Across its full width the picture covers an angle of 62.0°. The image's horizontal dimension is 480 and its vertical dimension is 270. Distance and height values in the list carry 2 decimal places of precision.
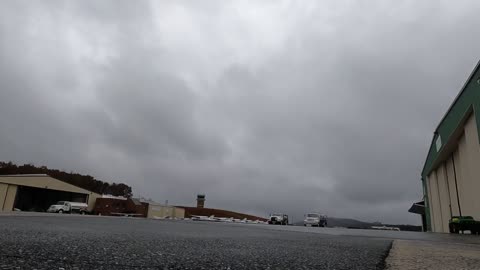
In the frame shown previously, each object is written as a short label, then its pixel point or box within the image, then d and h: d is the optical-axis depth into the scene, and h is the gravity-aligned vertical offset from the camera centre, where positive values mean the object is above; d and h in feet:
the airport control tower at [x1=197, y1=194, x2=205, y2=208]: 292.75 +28.12
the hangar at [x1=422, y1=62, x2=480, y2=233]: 88.69 +25.78
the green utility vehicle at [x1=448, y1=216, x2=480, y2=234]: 82.84 +6.22
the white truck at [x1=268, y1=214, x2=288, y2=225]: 193.36 +11.64
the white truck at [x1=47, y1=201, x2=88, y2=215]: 178.91 +11.09
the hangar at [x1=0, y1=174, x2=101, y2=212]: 164.55 +18.74
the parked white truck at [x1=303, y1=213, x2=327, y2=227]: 162.65 +10.27
